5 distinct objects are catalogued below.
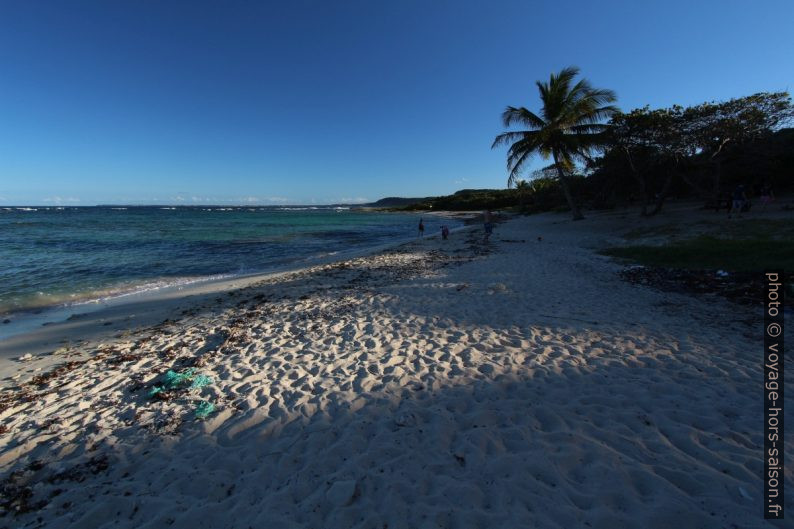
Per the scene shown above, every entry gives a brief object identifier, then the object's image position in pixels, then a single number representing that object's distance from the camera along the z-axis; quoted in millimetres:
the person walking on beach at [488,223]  20766
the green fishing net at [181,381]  4738
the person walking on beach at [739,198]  16556
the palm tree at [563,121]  22609
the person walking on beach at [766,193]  17886
